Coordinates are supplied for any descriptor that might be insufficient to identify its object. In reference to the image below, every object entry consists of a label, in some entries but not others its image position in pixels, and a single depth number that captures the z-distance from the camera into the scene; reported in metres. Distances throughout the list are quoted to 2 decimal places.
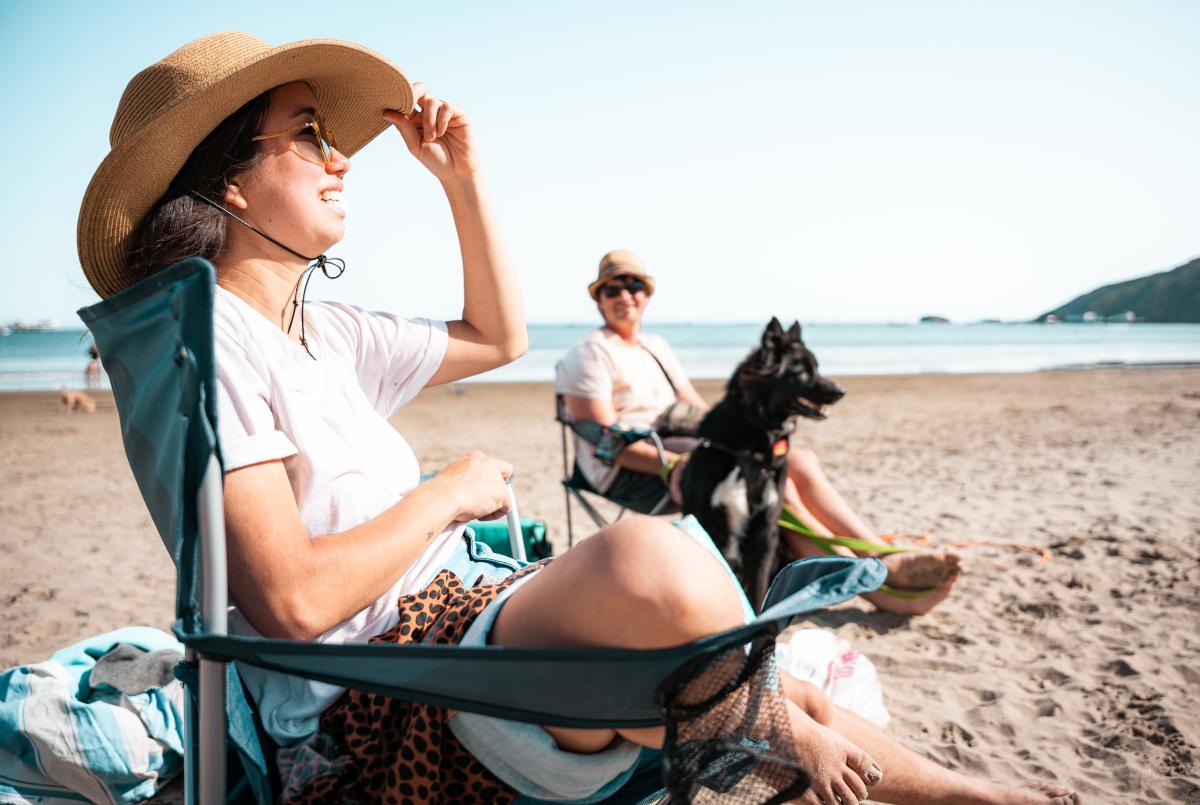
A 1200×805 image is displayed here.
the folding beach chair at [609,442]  3.79
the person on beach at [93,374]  16.38
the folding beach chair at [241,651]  1.07
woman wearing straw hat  1.15
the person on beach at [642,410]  3.36
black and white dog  3.46
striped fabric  1.91
